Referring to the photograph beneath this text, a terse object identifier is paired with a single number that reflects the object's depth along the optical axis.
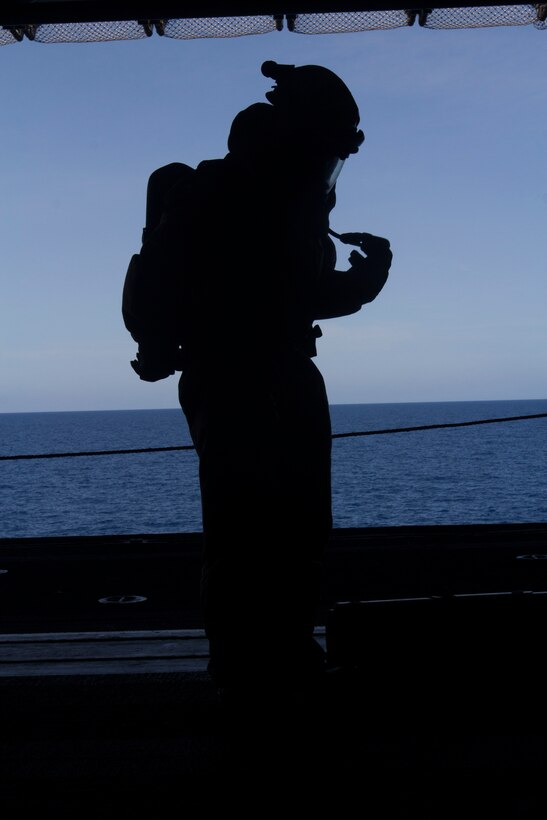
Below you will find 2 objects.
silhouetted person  2.08
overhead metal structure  3.37
